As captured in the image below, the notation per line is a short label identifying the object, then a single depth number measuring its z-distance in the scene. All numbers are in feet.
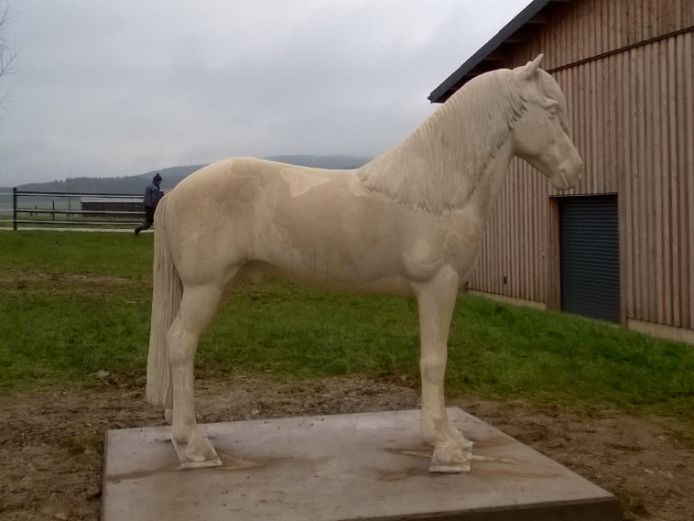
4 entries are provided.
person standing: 61.85
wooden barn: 30.12
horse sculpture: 12.89
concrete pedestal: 11.07
